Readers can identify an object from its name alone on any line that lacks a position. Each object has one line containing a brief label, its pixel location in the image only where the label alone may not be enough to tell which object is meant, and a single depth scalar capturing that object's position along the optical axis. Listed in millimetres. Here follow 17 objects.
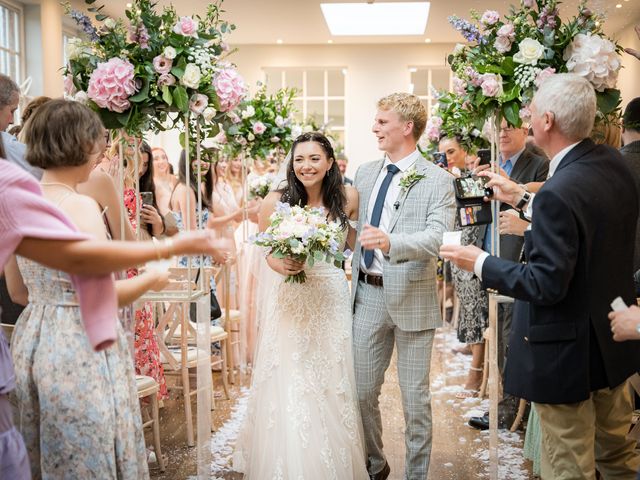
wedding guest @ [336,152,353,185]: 9948
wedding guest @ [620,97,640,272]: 3669
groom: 3320
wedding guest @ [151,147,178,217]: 6523
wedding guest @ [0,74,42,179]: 3080
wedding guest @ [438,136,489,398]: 4957
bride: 3254
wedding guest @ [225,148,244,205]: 8406
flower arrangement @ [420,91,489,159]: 3398
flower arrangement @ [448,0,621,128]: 3004
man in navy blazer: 2328
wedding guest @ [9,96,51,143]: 3410
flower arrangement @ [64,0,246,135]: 3025
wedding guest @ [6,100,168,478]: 2066
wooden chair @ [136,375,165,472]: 3605
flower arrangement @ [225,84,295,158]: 5949
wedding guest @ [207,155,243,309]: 5957
